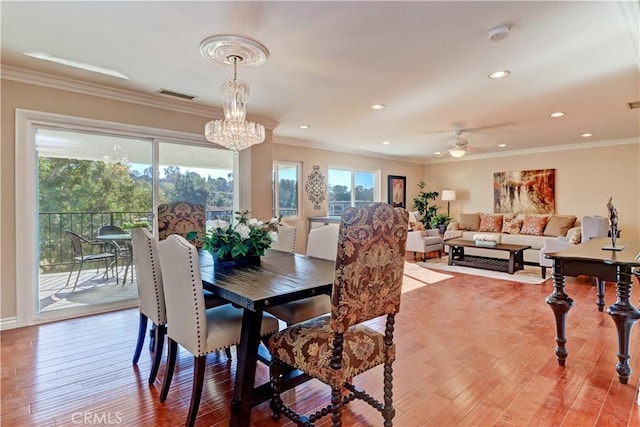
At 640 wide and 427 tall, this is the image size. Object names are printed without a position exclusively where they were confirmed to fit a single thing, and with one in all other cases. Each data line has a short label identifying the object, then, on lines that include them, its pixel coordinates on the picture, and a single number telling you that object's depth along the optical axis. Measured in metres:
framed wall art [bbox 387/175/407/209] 8.59
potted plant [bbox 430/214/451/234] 8.13
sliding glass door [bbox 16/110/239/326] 3.19
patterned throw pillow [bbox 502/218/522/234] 7.03
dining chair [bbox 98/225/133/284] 3.74
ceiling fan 5.82
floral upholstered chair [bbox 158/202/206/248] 3.09
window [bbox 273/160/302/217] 6.39
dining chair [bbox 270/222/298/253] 3.13
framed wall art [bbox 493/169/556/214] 7.38
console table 2.15
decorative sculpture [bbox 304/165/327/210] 6.83
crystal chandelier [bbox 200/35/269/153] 2.48
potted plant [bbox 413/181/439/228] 8.88
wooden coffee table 5.52
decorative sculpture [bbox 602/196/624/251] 2.60
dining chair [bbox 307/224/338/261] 2.72
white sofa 6.14
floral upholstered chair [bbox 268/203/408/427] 1.46
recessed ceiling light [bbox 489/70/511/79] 3.07
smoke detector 2.27
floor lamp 8.63
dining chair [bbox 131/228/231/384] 2.19
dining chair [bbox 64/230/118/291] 3.58
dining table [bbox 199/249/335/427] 1.67
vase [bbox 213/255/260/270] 2.31
